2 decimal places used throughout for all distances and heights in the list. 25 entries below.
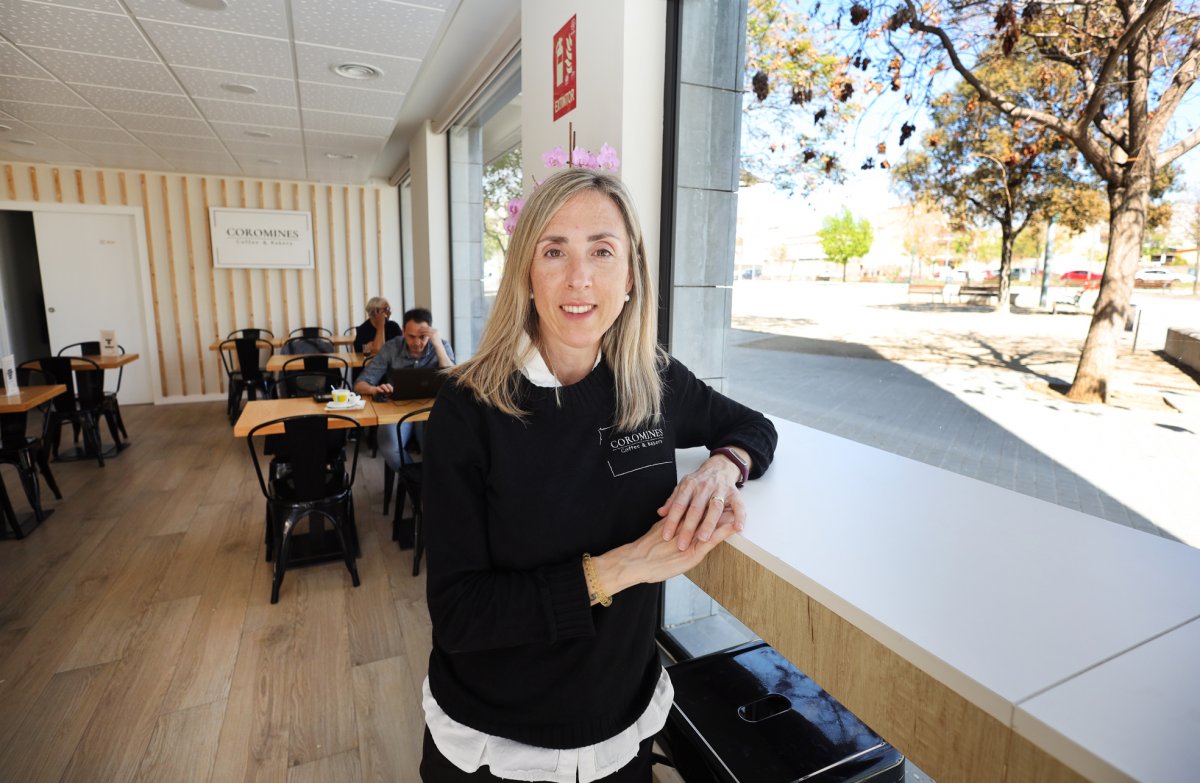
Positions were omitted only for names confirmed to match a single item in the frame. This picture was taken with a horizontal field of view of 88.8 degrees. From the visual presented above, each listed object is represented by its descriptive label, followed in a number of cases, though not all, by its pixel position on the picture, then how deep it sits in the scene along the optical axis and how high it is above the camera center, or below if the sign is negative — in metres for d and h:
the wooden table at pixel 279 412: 3.38 -0.70
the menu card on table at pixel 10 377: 4.13 -0.57
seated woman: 6.40 -0.35
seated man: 4.35 -0.45
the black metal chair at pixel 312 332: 8.02 -0.50
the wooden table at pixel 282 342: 7.38 -0.58
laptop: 3.94 -0.56
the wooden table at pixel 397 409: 3.58 -0.70
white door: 7.35 +0.16
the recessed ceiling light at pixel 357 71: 3.83 +1.42
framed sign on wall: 7.91 +0.73
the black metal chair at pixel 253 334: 7.82 -0.51
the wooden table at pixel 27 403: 3.85 -0.70
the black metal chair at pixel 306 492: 3.20 -1.09
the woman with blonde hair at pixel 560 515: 1.00 -0.37
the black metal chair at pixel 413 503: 3.50 -1.23
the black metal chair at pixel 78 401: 5.01 -0.92
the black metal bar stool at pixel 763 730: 1.40 -1.05
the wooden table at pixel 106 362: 5.36 -0.63
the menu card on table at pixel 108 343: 6.08 -0.49
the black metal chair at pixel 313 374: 4.80 -0.69
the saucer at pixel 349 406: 3.76 -0.68
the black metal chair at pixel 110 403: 5.70 -1.03
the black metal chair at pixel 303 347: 6.77 -0.57
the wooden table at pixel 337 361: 5.95 -0.65
